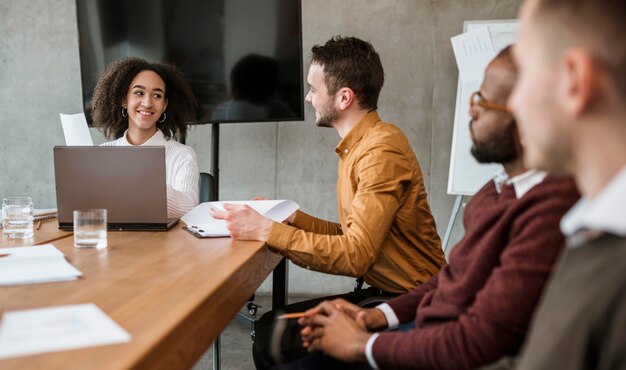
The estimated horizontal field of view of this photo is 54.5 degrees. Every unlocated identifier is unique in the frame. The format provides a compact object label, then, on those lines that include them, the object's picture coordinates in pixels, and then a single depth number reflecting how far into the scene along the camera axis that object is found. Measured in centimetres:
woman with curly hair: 260
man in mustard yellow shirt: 169
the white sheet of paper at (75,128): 266
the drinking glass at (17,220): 176
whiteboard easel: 331
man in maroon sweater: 99
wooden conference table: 81
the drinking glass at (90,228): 159
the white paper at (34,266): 121
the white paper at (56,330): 82
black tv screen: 330
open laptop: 178
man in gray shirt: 59
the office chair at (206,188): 260
